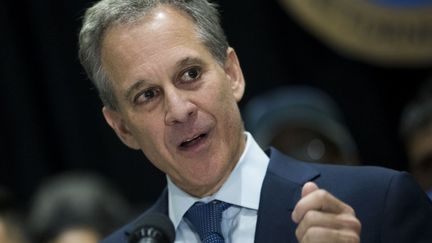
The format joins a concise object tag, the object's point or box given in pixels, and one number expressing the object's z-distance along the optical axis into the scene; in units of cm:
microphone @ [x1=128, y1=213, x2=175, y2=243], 418
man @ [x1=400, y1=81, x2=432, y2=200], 787
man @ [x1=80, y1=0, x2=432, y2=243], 475
